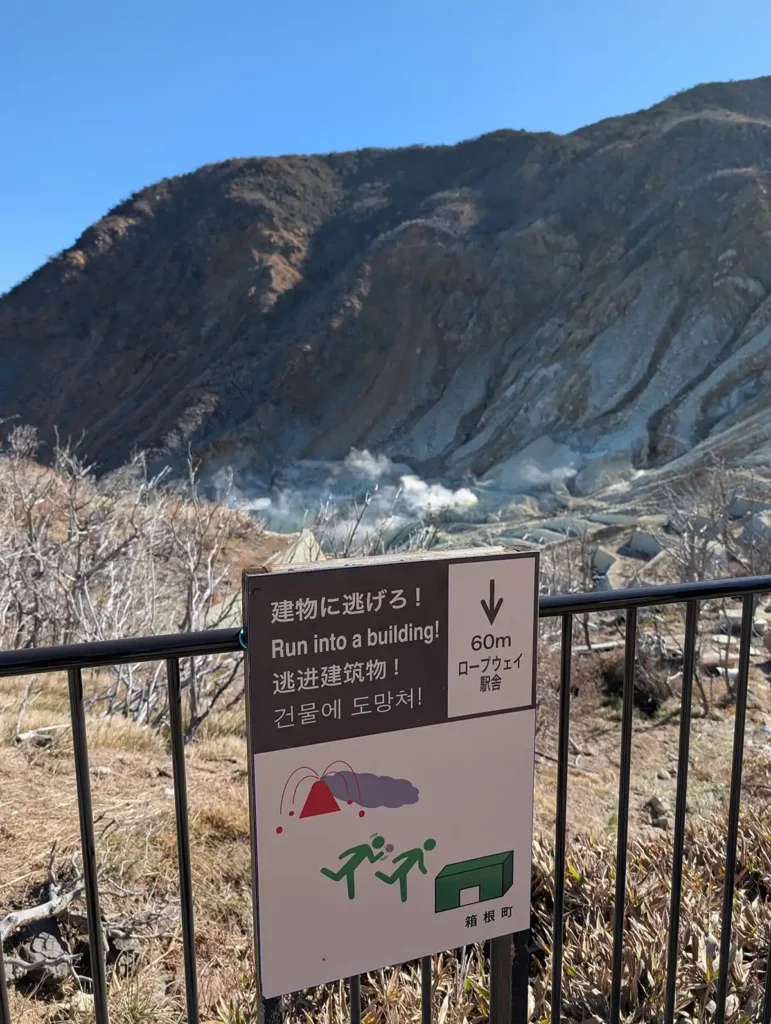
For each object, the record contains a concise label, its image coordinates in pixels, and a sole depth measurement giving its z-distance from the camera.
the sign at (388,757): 1.54
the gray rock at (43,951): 2.69
